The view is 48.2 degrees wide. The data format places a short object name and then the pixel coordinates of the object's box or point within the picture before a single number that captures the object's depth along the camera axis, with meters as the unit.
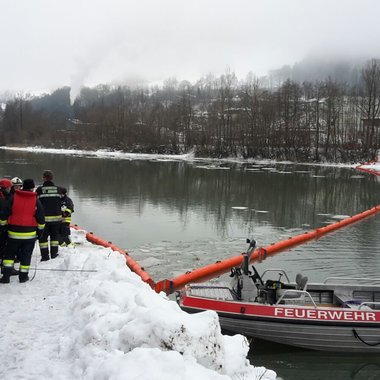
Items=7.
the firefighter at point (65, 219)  10.01
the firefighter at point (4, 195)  7.39
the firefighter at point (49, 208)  8.80
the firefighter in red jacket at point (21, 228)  7.04
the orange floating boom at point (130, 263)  9.28
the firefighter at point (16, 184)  7.84
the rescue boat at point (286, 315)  7.37
